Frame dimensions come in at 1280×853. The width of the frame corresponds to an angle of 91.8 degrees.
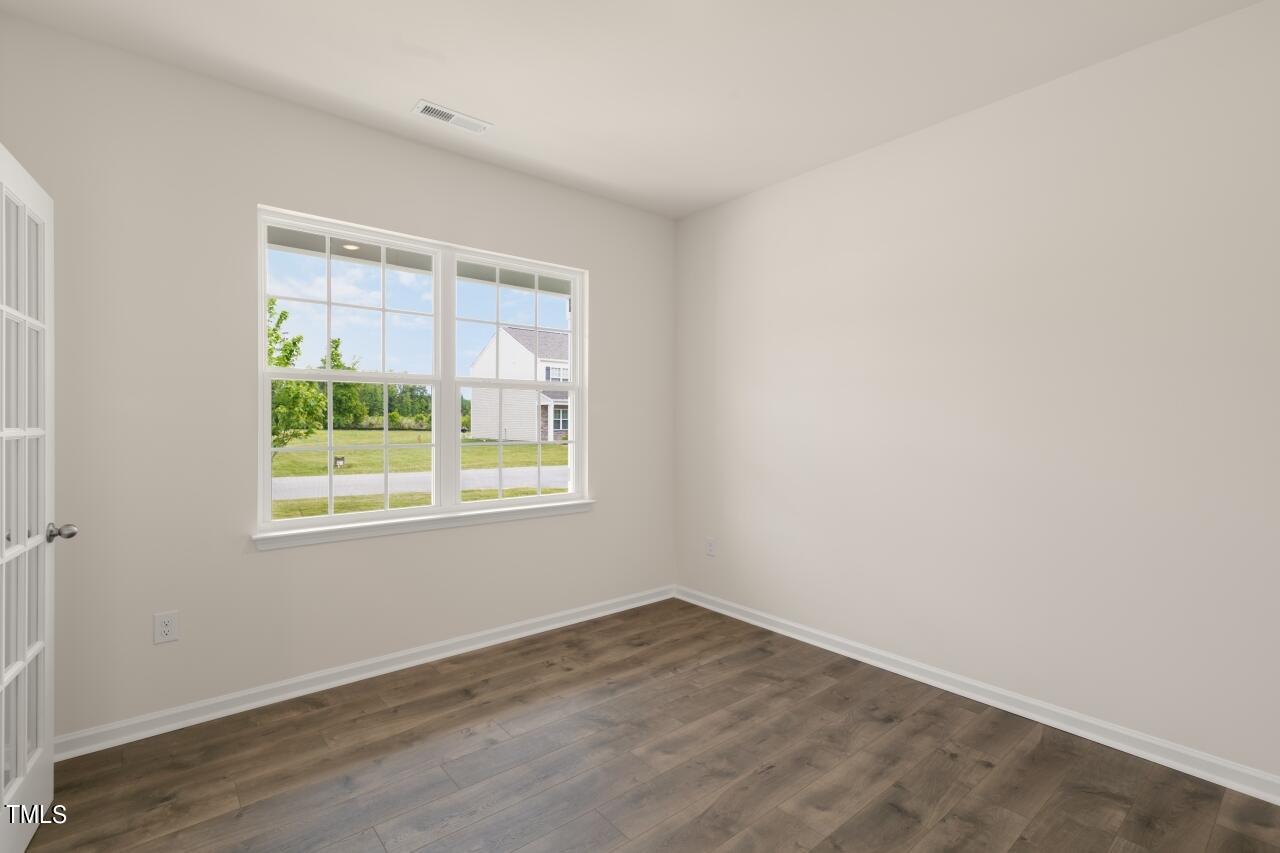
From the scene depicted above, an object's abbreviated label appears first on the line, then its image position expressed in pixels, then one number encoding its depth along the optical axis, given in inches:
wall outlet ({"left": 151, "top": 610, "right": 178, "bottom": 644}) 101.9
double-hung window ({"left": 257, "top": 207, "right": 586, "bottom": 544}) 119.8
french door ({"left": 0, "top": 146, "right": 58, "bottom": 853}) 68.2
